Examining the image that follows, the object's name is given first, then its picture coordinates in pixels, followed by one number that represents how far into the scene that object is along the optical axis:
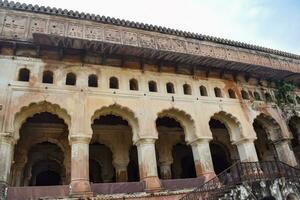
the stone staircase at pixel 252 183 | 10.71
